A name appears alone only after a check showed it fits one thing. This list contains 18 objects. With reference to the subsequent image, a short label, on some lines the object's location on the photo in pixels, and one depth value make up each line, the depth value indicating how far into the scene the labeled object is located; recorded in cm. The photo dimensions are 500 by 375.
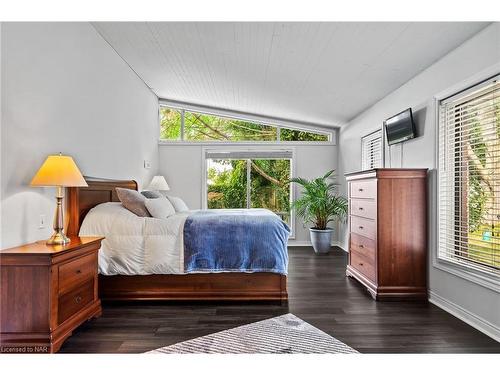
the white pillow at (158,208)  318
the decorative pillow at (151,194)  400
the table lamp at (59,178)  221
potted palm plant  548
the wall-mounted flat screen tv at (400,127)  338
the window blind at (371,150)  450
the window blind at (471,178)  241
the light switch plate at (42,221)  255
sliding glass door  636
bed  294
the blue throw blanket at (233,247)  291
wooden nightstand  195
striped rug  201
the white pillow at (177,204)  418
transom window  633
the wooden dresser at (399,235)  305
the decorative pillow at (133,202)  321
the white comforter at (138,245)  288
